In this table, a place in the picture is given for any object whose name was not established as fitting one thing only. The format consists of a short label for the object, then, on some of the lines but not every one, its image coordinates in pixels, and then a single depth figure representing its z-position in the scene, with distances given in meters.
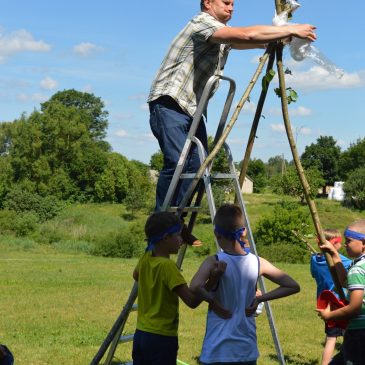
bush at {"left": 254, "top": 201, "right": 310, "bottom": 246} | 34.50
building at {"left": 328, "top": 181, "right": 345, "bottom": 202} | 72.76
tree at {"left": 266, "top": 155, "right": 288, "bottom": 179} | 125.53
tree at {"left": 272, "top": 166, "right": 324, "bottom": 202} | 55.93
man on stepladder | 5.07
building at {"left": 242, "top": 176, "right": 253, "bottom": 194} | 83.25
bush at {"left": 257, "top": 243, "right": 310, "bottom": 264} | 29.95
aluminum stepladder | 4.94
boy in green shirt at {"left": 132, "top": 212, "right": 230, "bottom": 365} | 4.38
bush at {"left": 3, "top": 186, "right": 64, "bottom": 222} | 53.44
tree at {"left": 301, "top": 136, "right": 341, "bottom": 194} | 79.19
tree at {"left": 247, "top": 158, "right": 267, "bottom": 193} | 84.14
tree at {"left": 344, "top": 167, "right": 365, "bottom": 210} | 59.53
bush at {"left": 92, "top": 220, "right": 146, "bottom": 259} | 31.16
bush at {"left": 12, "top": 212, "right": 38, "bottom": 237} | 40.19
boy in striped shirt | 4.37
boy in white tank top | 3.95
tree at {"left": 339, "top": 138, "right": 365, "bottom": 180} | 77.06
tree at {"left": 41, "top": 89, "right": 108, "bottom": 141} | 78.25
